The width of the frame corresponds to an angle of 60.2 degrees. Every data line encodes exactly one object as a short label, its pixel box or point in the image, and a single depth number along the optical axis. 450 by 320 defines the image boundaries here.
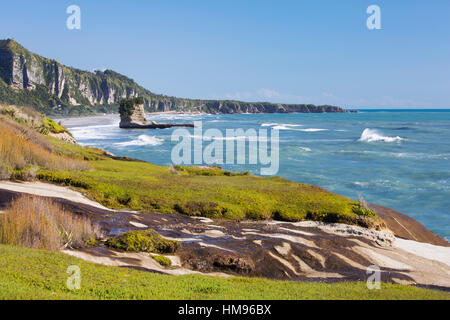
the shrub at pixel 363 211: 17.53
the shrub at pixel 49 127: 34.16
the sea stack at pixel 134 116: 133.00
